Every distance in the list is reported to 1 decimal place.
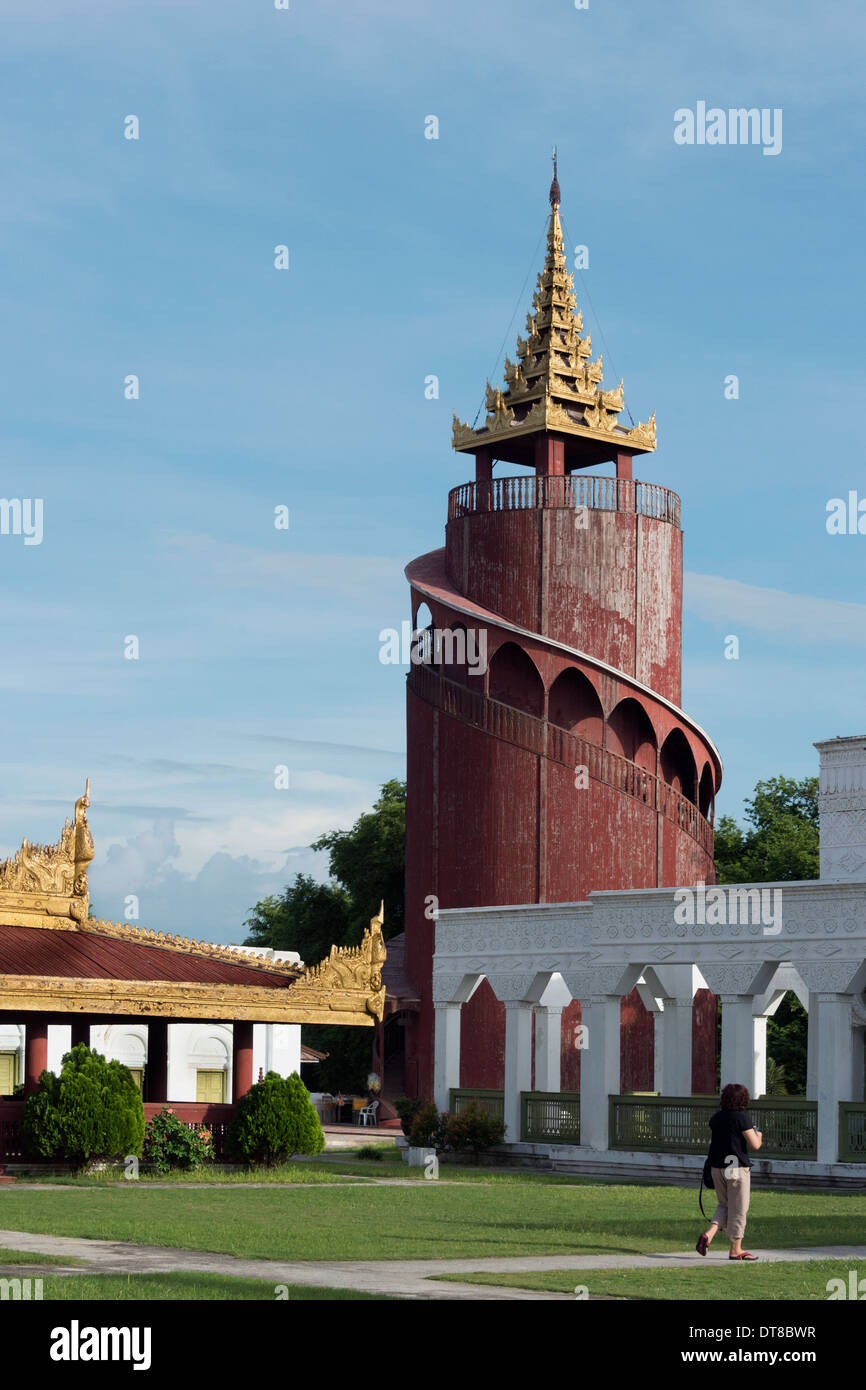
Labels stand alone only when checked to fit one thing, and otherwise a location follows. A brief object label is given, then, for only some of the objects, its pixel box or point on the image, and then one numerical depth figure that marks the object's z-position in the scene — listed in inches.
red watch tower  1899.6
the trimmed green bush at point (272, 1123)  1074.1
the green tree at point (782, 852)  2246.6
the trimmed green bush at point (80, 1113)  993.5
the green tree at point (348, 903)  2493.8
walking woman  652.7
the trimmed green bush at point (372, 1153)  1441.7
